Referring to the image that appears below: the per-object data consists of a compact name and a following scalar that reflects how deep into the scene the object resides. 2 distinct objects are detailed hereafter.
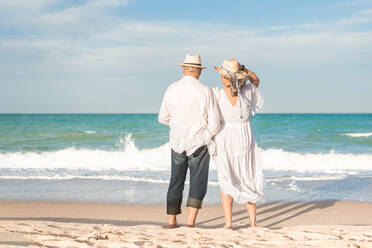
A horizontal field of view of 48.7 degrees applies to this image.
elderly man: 4.17
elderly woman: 4.19
